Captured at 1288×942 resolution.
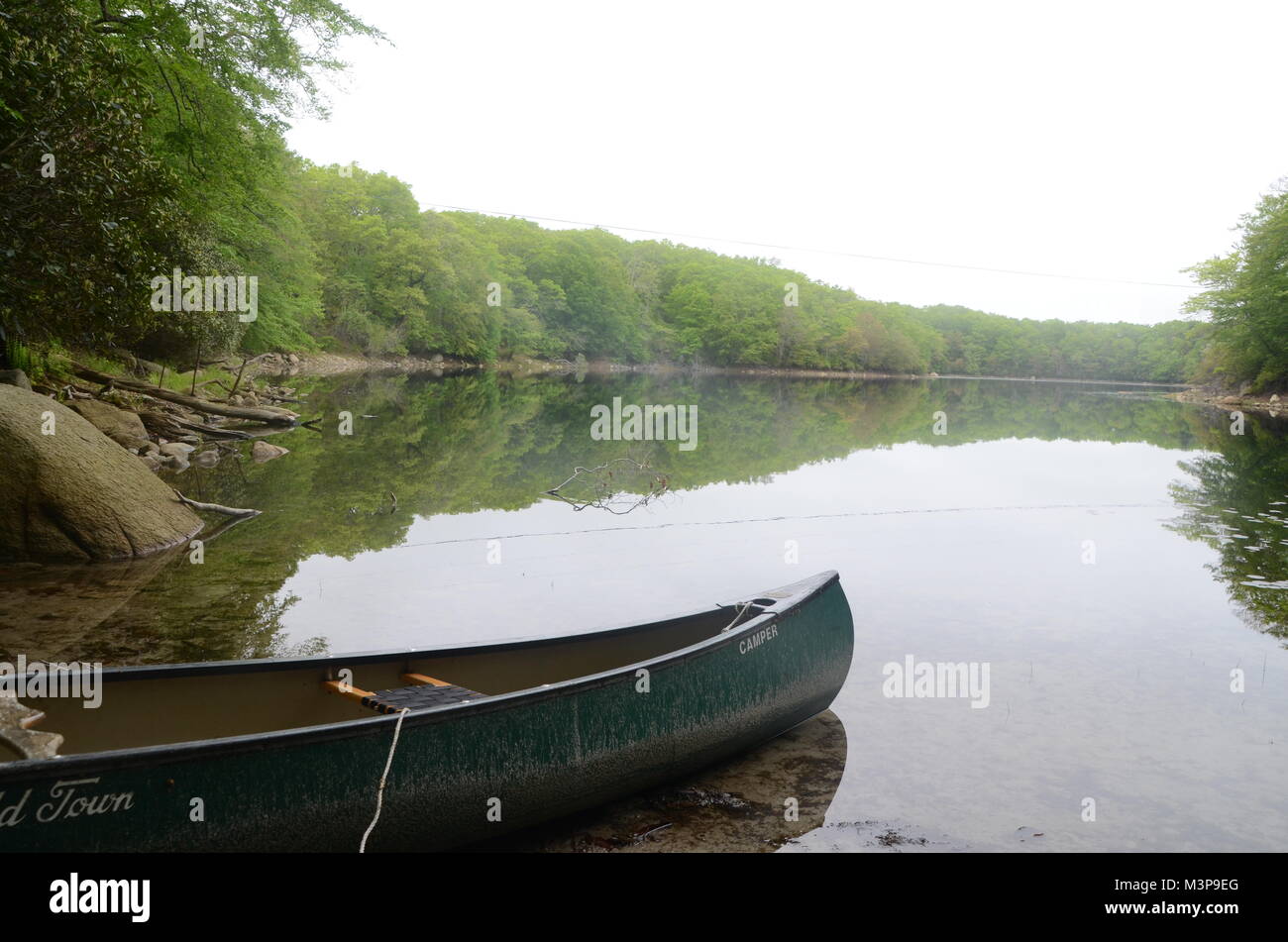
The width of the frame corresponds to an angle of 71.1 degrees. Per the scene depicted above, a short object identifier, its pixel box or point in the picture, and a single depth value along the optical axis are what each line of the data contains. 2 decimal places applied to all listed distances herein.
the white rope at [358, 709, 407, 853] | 4.02
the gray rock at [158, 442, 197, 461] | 17.11
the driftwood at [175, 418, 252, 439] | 19.62
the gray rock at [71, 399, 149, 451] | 15.59
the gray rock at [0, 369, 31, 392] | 12.40
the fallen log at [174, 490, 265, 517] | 12.07
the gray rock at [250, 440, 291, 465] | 18.47
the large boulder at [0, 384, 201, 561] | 9.52
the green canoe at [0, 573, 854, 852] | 3.41
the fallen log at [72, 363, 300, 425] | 18.64
